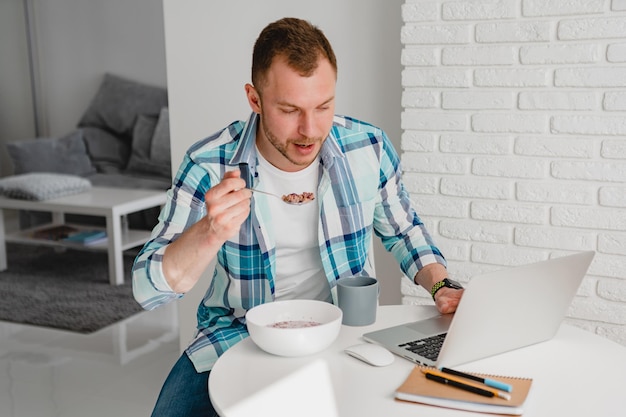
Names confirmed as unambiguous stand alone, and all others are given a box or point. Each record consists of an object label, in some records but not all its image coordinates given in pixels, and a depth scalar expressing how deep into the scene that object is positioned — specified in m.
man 1.53
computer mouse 1.25
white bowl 1.24
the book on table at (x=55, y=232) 4.50
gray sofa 5.08
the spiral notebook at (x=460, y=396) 1.08
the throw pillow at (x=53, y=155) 5.16
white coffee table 4.14
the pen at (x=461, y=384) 1.10
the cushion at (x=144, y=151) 5.16
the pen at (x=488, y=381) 1.11
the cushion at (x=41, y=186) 4.37
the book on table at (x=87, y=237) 4.44
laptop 1.18
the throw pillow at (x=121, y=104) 5.36
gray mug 1.42
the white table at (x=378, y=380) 1.10
